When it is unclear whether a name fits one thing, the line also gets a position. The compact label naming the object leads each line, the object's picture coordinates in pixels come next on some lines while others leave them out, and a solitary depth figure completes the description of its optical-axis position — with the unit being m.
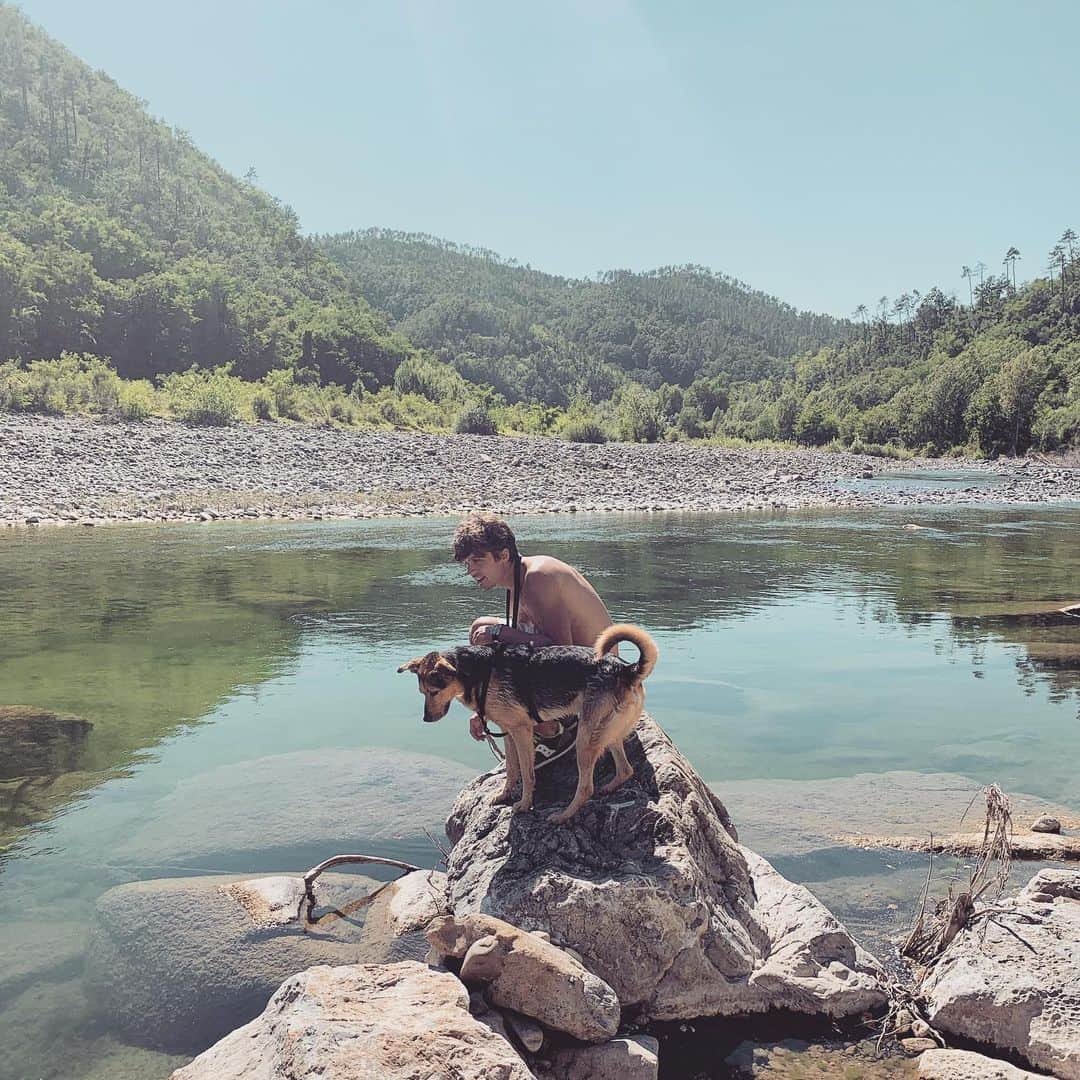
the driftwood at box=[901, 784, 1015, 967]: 4.65
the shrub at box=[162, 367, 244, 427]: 41.25
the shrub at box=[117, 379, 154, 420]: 39.03
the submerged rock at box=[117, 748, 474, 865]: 6.54
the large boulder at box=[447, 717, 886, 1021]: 4.25
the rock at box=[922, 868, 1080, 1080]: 3.94
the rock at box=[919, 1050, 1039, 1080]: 3.78
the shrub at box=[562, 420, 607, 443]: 58.56
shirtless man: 5.37
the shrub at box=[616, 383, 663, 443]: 67.00
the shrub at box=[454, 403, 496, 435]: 54.25
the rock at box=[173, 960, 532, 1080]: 3.01
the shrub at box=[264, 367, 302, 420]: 47.38
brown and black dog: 4.89
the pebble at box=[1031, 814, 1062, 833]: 6.57
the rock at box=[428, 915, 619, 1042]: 3.79
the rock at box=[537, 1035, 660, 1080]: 3.69
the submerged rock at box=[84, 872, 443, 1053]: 4.46
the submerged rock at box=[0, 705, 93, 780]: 7.89
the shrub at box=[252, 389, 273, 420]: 45.84
